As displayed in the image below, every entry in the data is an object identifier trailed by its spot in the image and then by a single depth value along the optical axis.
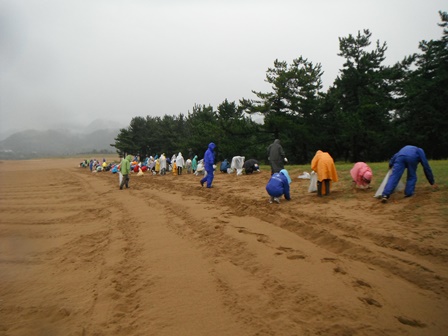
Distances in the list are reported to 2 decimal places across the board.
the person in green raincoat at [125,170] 13.53
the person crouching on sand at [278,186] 7.91
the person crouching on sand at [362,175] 8.23
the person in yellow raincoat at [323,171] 8.00
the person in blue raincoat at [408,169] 6.82
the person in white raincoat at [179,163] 20.39
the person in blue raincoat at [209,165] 12.00
